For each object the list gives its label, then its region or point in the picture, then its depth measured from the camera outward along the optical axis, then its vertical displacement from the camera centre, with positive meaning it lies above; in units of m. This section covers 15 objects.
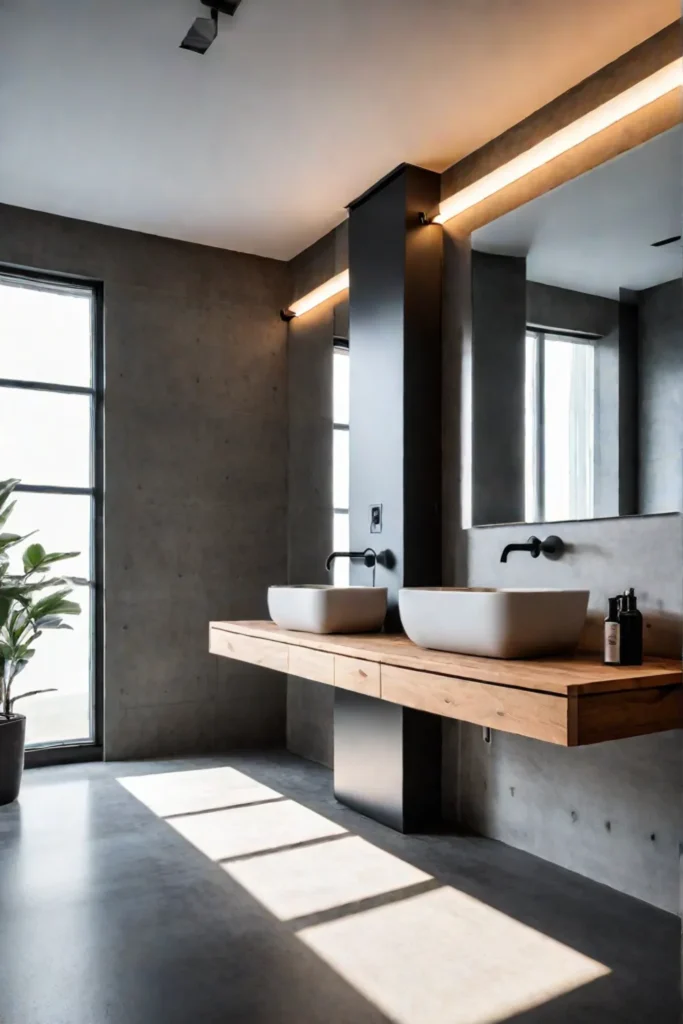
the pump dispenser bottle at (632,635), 2.35 -0.34
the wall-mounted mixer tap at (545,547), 2.98 -0.11
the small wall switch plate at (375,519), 3.63 -0.01
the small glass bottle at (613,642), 2.34 -0.36
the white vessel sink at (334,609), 3.18 -0.37
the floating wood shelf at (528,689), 2.00 -0.48
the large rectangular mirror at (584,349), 2.63 +0.60
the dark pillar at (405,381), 3.50 +0.59
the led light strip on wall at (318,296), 4.25 +1.21
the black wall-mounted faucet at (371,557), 3.56 -0.18
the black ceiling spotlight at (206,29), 2.58 +1.58
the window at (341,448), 4.29 +0.36
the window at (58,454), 4.24 +0.33
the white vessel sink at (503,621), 2.38 -0.32
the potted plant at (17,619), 3.63 -0.47
